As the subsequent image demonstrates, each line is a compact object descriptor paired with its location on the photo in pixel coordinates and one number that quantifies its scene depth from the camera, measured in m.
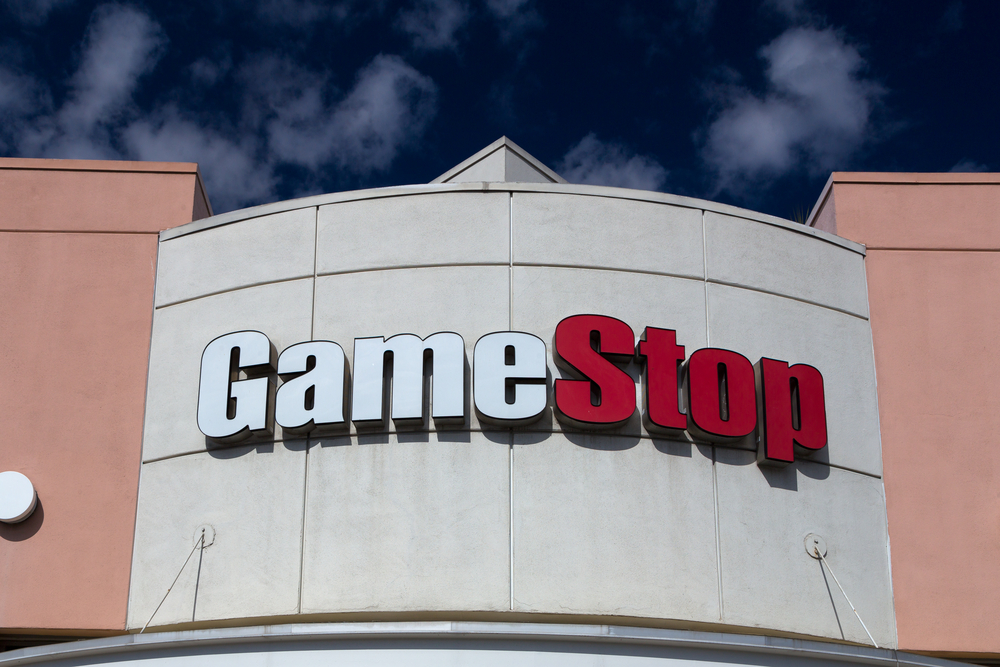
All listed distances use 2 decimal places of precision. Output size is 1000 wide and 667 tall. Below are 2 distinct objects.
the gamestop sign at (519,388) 15.08
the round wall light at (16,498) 16.42
